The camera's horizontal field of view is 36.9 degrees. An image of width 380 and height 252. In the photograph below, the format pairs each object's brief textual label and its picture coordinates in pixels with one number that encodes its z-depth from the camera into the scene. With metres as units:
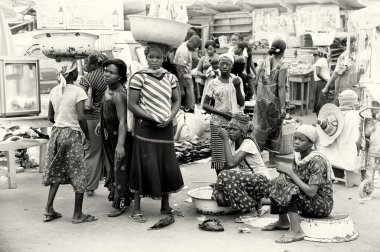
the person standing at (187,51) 13.17
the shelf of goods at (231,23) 18.70
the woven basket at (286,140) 9.00
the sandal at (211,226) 5.51
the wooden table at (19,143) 7.03
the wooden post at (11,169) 7.30
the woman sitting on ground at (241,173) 5.76
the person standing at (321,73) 13.21
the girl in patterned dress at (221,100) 7.09
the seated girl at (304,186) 5.10
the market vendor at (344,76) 10.80
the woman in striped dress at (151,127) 5.79
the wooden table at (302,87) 14.51
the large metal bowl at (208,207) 6.00
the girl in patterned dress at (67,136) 5.73
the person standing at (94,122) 6.82
